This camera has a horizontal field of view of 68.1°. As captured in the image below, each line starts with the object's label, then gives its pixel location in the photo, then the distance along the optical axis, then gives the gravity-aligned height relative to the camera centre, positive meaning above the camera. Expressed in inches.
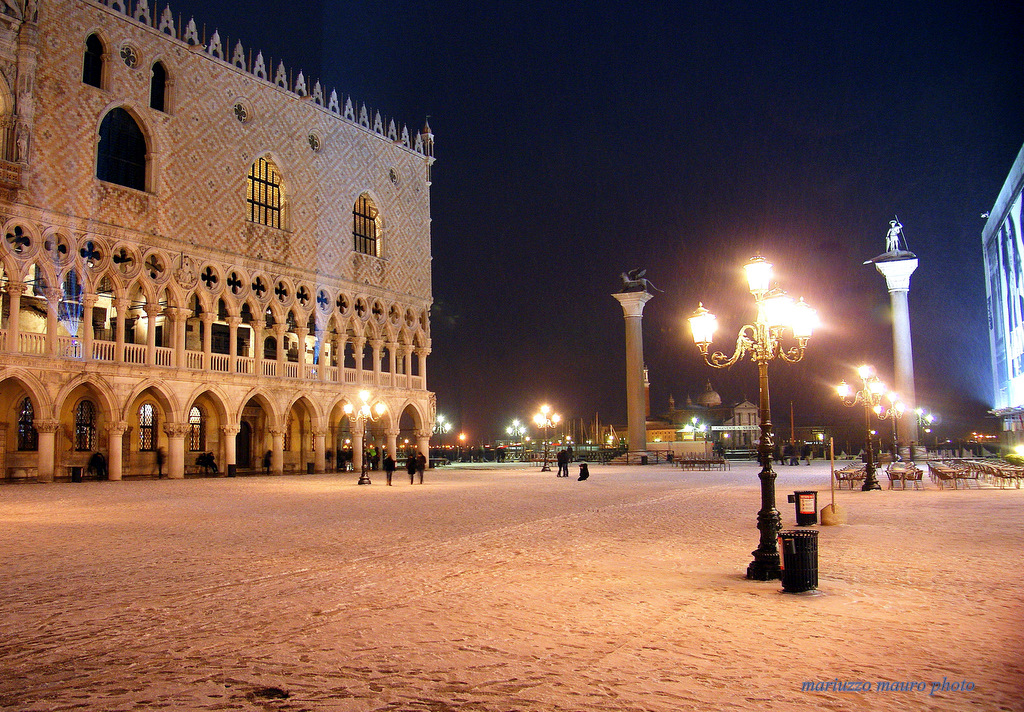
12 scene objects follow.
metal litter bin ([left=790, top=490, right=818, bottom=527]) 444.1 -52.8
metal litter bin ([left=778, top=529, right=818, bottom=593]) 259.3 -48.9
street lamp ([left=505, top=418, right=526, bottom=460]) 3279.8 -23.7
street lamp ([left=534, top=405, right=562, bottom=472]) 1422.2 +14.6
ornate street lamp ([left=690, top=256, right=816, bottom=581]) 291.1 +39.6
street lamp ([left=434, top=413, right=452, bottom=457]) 2718.0 +9.4
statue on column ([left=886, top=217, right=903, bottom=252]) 1488.7 +353.0
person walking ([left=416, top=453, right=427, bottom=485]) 994.1 -46.8
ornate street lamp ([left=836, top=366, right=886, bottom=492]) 743.7 +25.3
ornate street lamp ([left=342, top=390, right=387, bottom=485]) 1334.5 +27.4
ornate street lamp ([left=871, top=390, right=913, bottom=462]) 971.0 +8.2
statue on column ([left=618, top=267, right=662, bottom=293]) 1573.6 +295.0
